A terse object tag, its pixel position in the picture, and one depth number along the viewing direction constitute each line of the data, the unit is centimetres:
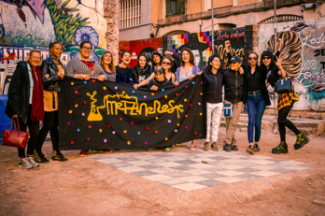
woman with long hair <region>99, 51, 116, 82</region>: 657
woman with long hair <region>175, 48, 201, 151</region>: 697
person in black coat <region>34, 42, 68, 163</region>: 566
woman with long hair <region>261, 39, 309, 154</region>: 643
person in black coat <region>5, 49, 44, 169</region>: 527
